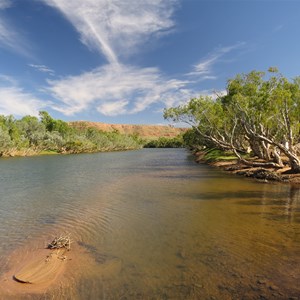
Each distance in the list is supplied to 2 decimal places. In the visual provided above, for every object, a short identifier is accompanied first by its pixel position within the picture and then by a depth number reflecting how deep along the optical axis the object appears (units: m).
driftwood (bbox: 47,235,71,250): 10.27
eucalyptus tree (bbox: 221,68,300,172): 26.28
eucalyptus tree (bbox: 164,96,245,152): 40.53
